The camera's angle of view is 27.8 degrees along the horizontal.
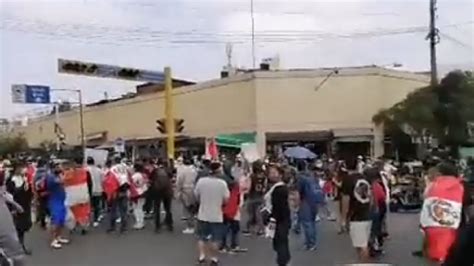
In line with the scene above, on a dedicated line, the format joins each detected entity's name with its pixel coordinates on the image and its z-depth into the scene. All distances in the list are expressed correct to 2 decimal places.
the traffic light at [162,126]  28.85
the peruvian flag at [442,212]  9.27
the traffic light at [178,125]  28.94
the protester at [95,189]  21.08
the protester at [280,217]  12.36
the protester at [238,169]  19.71
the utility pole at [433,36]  40.52
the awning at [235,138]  44.91
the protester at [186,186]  19.64
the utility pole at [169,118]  30.12
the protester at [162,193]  20.33
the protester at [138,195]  20.75
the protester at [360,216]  12.65
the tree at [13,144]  91.25
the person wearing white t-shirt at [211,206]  13.95
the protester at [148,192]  21.06
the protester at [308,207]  16.47
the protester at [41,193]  18.77
